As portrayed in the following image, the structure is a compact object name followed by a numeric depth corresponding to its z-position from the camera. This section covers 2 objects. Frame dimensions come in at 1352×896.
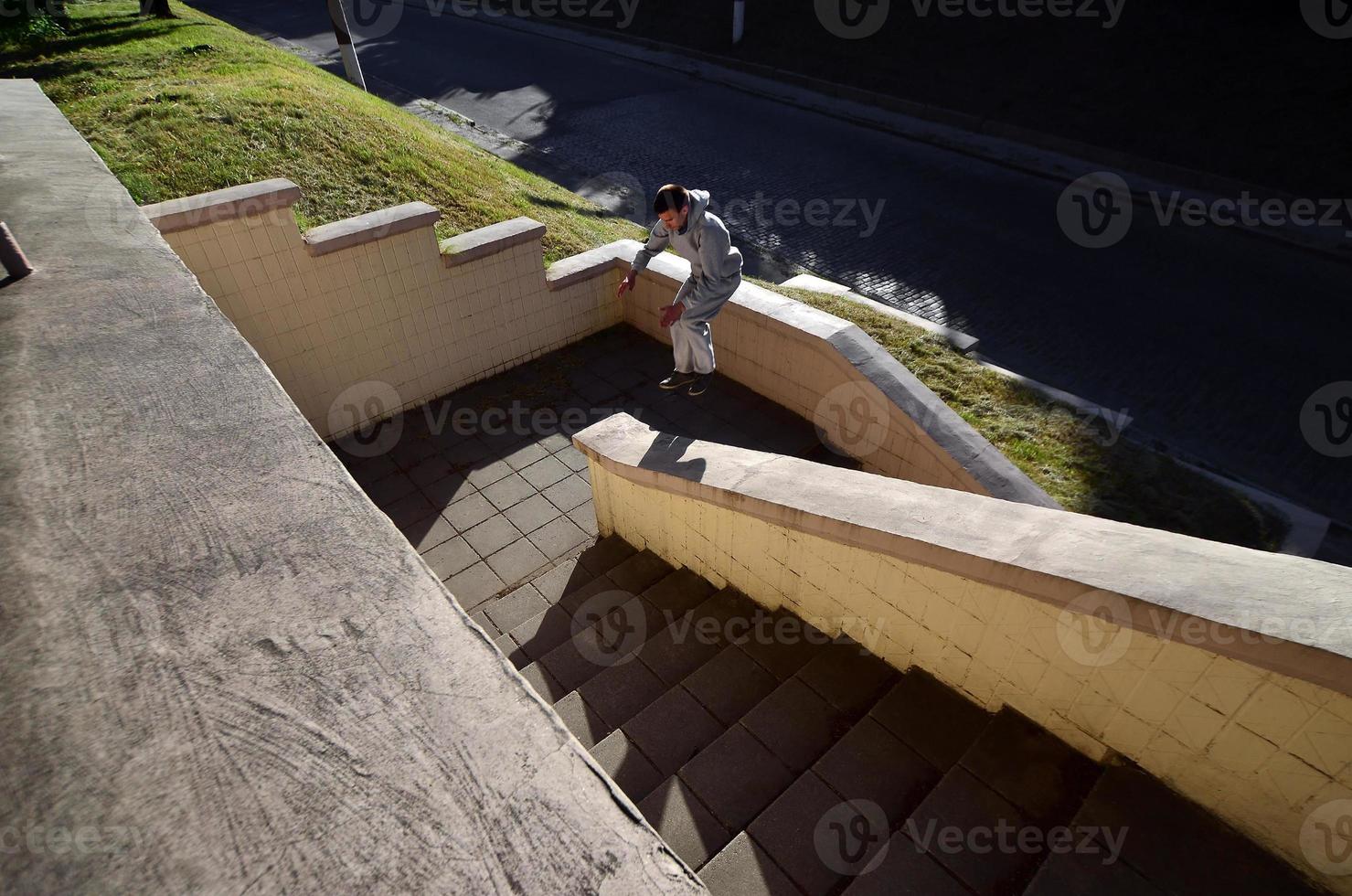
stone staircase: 2.50
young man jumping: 4.98
